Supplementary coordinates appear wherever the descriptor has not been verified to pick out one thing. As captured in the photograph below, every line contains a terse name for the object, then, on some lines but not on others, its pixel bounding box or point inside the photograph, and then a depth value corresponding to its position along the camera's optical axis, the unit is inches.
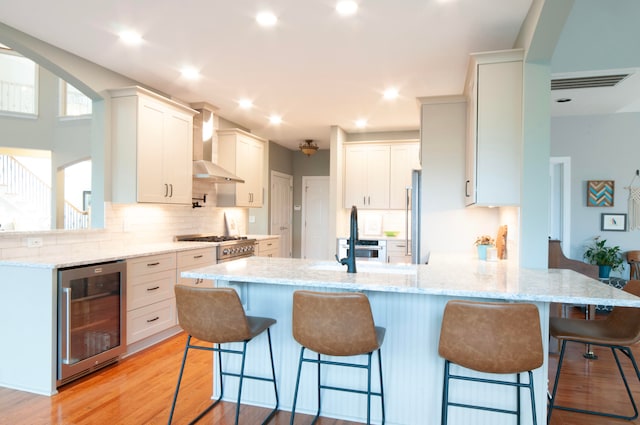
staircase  302.5
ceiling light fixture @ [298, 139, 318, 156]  279.4
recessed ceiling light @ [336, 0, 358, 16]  103.9
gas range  181.3
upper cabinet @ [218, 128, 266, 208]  217.8
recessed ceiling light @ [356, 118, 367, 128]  231.0
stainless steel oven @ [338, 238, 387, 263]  237.6
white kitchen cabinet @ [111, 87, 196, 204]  152.3
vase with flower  139.4
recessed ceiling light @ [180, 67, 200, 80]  153.0
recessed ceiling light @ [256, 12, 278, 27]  110.7
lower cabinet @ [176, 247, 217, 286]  158.2
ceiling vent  145.1
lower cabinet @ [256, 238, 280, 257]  222.2
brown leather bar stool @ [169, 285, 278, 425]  82.7
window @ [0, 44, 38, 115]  291.1
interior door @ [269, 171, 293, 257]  298.8
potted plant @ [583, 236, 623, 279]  195.8
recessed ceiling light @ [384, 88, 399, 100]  175.2
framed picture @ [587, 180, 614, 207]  207.9
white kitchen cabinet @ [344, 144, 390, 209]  254.1
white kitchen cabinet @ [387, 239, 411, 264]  235.6
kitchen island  80.4
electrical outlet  125.3
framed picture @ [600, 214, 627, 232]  206.4
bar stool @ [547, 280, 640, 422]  87.5
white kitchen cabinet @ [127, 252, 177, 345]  133.3
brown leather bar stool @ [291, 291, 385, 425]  75.8
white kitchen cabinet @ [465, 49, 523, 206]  113.0
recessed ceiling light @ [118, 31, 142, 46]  123.3
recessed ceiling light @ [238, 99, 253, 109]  195.5
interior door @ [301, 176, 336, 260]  328.8
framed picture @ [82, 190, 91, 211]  319.9
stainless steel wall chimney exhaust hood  188.5
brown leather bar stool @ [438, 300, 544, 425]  69.1
